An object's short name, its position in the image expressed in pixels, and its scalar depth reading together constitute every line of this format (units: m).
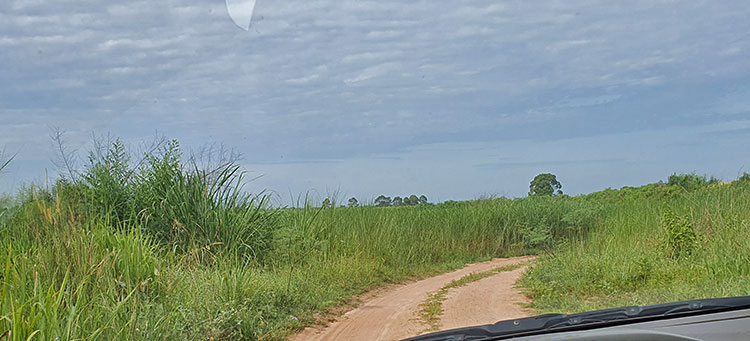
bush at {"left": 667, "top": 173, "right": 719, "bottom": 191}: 15.63
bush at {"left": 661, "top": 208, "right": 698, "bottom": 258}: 8.48
